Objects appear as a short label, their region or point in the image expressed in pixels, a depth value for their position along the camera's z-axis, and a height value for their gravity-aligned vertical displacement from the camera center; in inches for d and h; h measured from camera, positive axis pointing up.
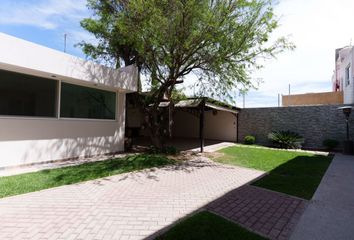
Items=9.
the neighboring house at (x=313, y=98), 835.4 +124.6
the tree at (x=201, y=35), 341.7 +144.9
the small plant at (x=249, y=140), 676.1 -31.5
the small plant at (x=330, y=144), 563.2 -33.6
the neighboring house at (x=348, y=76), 574.4 +144.9
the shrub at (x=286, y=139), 595.4 -25.2
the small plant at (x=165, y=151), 446.9 -44.2
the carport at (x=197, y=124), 751.1 +16.6
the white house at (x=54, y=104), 274.5 +33.8
